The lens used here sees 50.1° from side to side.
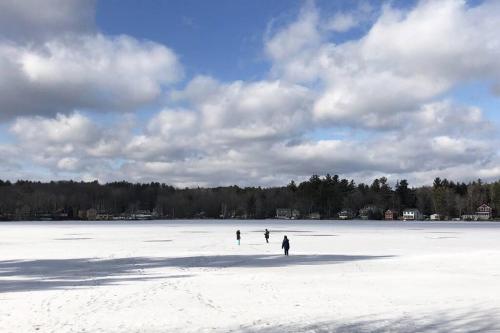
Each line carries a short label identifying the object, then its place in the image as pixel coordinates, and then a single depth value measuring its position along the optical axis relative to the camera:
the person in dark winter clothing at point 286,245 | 30.93
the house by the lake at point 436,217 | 163.68
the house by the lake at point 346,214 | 179.88
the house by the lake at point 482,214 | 161.29
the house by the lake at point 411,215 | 170.50
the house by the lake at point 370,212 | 173.50
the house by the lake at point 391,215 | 172.62
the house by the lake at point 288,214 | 188.44
